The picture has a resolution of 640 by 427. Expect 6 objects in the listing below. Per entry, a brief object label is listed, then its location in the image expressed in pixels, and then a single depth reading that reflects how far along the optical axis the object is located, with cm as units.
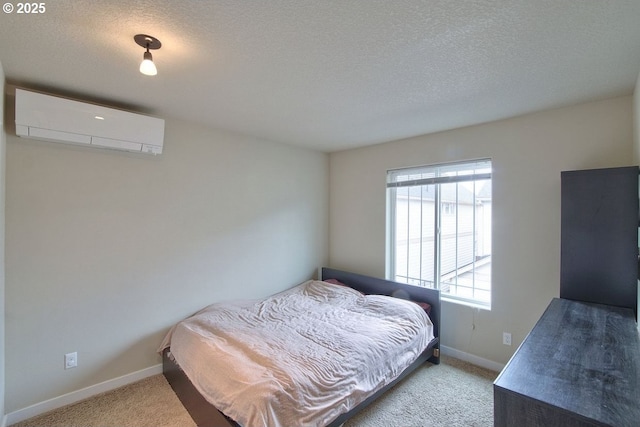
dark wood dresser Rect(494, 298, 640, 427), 101
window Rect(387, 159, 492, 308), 306
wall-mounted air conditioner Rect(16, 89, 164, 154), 205
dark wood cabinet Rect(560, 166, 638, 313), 198
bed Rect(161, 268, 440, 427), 173
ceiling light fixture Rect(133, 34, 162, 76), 155
